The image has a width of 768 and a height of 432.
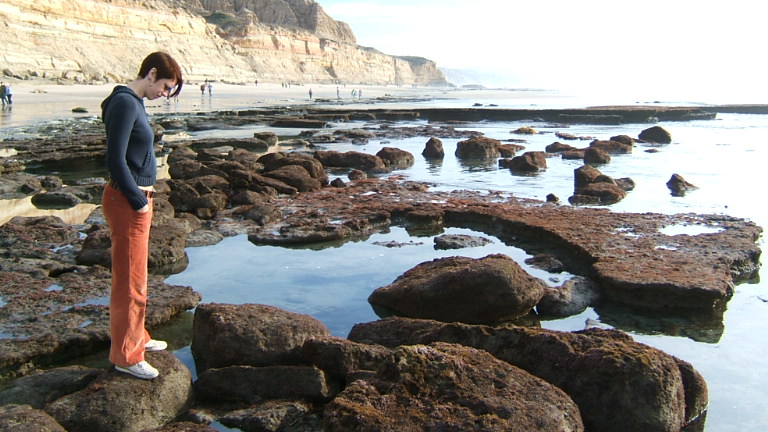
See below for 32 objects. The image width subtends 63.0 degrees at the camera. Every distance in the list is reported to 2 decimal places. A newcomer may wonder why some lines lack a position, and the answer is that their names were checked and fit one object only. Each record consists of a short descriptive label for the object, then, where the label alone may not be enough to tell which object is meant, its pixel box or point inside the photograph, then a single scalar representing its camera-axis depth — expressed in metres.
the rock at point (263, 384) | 4.08
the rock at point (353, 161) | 16.70
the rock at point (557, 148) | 21.69
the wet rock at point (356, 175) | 14.43
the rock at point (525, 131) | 29.95
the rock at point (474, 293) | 5.64
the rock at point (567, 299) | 6.17
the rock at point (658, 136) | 26.20
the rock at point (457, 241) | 8.46
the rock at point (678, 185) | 13.41
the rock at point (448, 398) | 3.25
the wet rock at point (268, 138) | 22.55
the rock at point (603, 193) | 12.04
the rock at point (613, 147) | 22.03
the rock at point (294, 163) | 13.80
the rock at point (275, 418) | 3.82
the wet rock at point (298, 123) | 31.88
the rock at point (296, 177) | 12.70
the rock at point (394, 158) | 17.52
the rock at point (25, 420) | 3.25
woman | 3.54
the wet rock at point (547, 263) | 7.44
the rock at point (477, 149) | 19.47
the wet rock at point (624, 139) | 23.17
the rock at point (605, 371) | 3.79
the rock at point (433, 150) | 19.41
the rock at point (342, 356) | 4.20
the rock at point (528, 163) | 16.55
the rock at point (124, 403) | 3.64
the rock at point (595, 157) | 18.78
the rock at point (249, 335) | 4.54
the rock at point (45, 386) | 3.87
